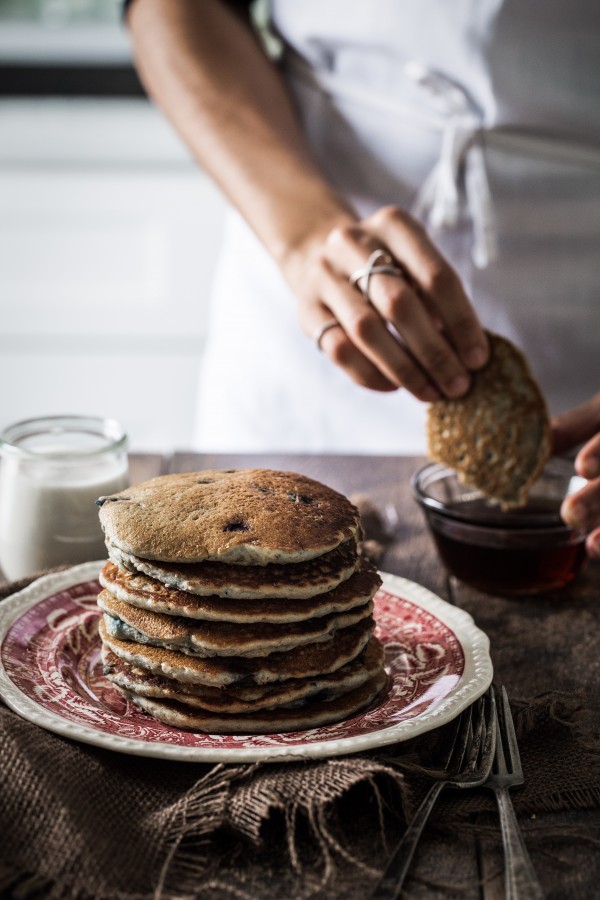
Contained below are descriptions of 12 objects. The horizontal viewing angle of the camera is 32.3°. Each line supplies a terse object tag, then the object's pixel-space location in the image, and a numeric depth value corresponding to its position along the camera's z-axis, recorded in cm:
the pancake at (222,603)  104
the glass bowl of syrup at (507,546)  145
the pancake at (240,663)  105
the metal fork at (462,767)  86
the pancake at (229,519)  105
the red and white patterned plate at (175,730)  99
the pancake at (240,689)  105
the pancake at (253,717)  105
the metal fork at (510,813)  84
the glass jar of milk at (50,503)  147
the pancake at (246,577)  104
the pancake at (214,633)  104
